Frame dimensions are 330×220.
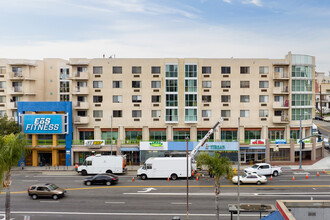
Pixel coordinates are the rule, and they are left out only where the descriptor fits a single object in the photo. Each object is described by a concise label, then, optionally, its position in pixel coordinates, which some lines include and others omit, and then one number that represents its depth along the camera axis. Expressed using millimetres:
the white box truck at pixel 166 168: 43219
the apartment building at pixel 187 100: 56500
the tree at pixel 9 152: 21081
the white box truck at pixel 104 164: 46094
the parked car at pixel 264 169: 44969
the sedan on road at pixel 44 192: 33969
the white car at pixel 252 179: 39719
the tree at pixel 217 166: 26266
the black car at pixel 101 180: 40250
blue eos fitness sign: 54656
